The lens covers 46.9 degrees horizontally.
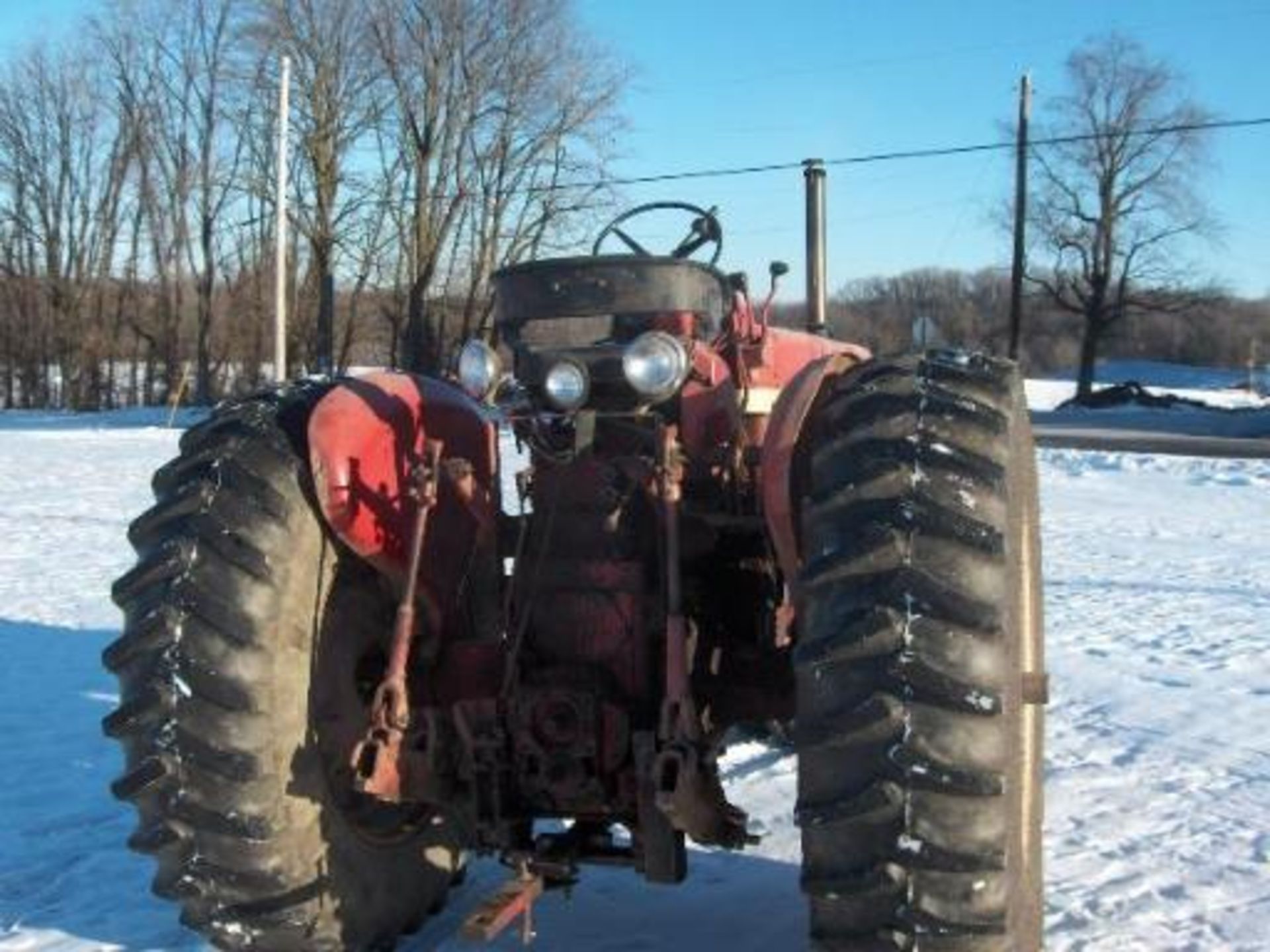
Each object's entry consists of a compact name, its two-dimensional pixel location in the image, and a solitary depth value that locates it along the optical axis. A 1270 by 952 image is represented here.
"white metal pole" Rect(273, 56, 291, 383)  30.27
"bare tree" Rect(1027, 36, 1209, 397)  49.91
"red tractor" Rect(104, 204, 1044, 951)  2.72
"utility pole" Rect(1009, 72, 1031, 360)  35.84
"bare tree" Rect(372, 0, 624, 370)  42.81
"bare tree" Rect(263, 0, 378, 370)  43.91
